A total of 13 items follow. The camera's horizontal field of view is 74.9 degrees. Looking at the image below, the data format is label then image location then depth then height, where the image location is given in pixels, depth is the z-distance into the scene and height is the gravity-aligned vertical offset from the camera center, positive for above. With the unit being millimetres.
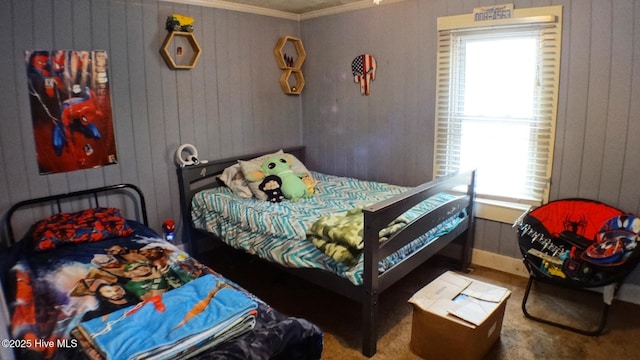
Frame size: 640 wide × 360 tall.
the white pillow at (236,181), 3332 -543
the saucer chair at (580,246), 2352 -812
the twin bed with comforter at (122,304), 1530 -800
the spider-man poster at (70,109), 2660 +50
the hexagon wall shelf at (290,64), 3908 +473
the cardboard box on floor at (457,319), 2064 -1038
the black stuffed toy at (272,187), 3203 -568
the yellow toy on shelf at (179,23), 3119 +687
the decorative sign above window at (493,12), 2834 +675
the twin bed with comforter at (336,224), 2199 -684
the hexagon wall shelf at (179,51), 3145 +498
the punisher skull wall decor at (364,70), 3613 +366
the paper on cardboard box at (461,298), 2117 -995
